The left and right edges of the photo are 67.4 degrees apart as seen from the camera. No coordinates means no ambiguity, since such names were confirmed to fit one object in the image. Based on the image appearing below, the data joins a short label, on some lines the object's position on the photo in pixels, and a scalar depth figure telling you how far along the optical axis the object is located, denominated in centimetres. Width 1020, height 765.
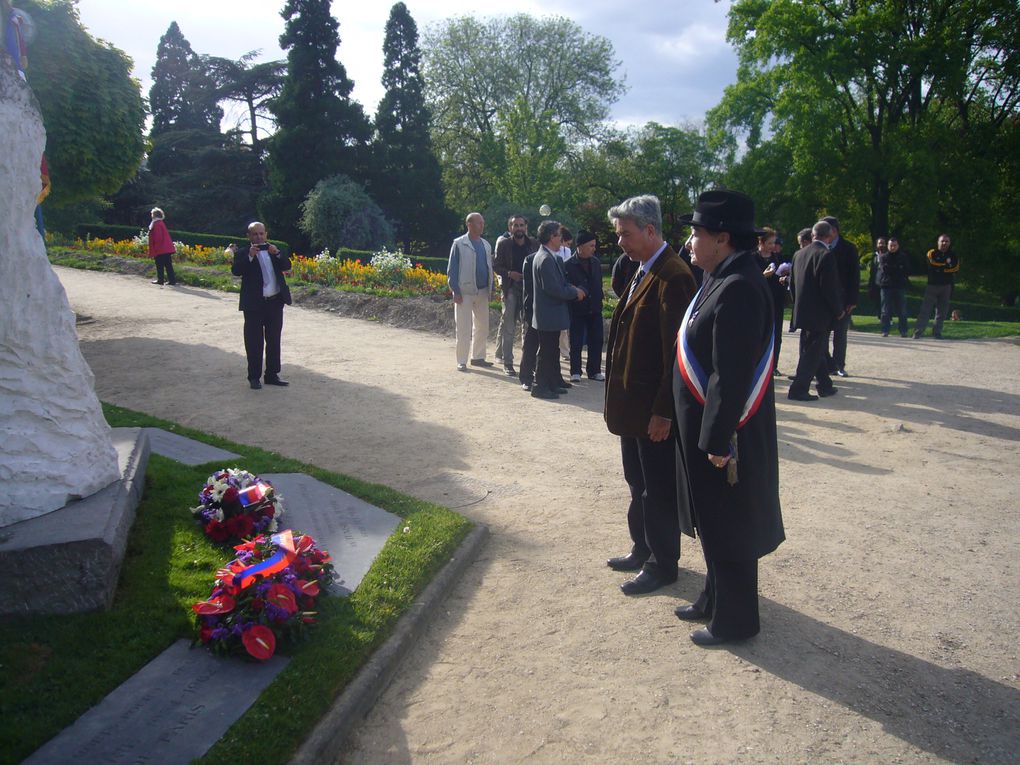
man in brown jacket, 402
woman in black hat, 341
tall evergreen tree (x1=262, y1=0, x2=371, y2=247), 3503
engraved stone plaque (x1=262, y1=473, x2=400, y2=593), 446
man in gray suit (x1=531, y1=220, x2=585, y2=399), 875
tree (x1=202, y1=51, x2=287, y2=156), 4366
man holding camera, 857
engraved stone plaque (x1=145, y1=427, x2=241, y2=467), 608
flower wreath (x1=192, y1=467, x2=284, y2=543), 452
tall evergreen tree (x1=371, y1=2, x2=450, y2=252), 3725
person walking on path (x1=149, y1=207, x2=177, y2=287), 1639
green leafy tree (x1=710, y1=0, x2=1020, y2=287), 2508
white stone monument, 392
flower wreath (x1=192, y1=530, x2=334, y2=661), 339
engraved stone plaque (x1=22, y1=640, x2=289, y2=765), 277
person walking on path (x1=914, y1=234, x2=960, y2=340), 1309
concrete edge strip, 296
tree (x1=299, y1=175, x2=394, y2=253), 3091
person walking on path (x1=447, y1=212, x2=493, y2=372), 1029
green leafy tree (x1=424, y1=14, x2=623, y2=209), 4281
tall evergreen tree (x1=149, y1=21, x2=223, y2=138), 4475
